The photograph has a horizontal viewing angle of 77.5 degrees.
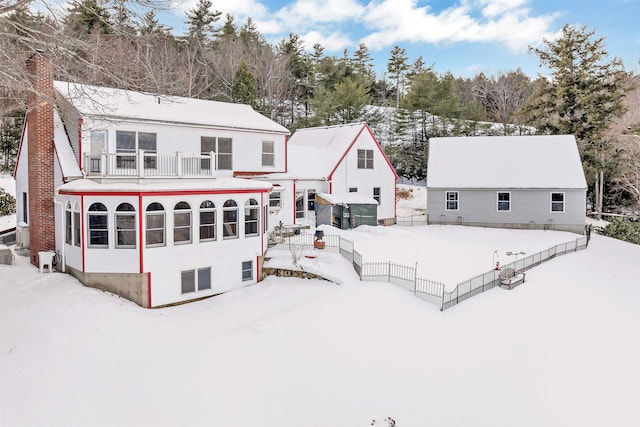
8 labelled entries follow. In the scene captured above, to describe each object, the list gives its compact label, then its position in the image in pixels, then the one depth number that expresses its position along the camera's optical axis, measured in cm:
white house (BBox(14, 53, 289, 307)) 1371
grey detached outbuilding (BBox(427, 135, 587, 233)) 2833
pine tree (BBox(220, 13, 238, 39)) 5212
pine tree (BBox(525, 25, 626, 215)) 3581
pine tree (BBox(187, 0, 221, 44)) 4909
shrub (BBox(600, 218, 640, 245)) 2806
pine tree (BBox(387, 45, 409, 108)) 7281
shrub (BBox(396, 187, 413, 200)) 4056
